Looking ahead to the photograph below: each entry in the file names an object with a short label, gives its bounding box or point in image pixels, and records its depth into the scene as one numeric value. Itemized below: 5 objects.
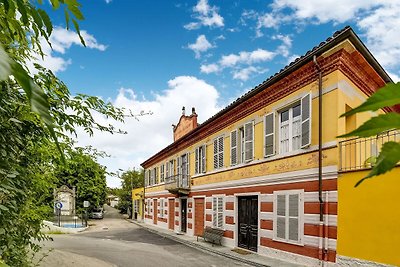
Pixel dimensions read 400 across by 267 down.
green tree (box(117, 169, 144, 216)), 49.68
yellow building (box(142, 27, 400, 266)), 9.95
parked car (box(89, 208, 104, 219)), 43.16
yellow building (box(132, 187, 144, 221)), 39.27
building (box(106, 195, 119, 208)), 71.31
